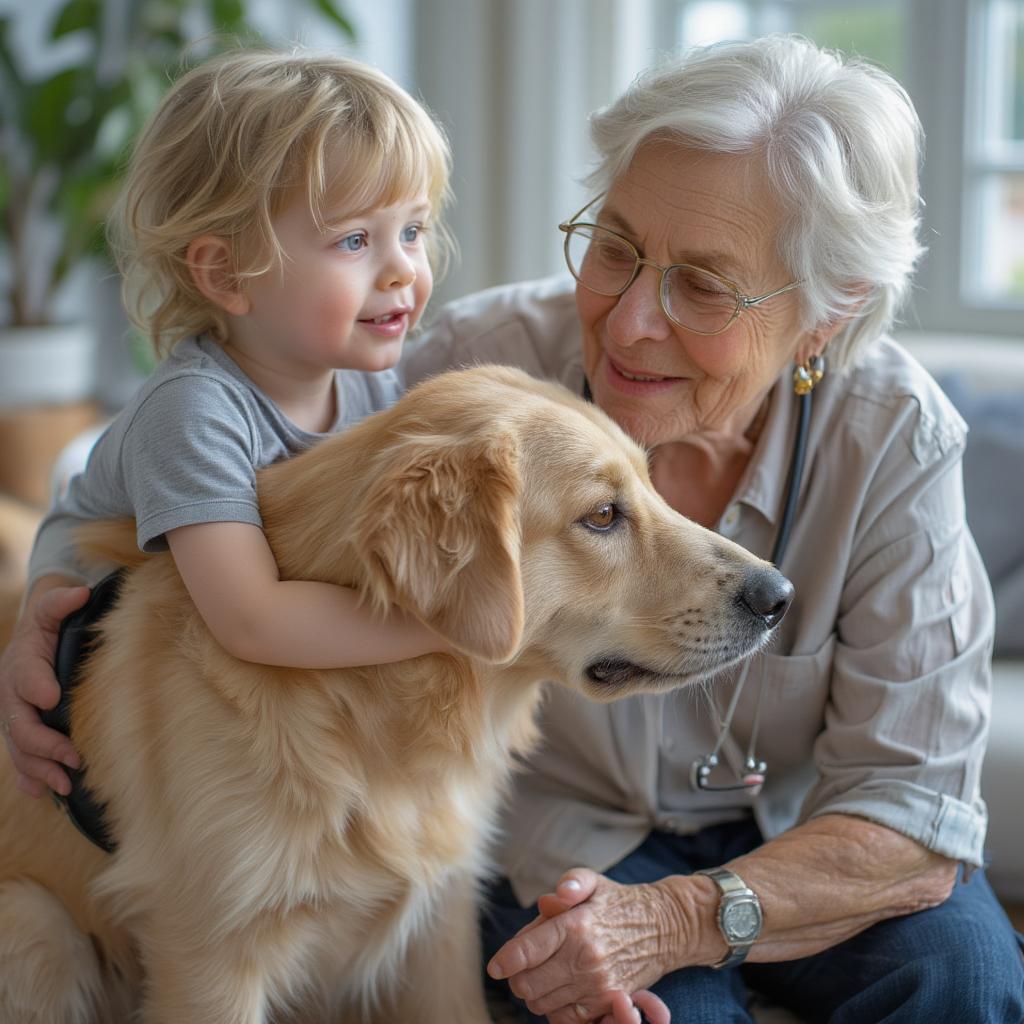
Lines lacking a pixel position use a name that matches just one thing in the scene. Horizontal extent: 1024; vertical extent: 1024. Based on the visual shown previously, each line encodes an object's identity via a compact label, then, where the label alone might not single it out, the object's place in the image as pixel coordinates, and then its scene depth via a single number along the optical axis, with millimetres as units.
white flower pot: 3807
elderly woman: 1508
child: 1355
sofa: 2031
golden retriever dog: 1233
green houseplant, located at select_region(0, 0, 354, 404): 3654
